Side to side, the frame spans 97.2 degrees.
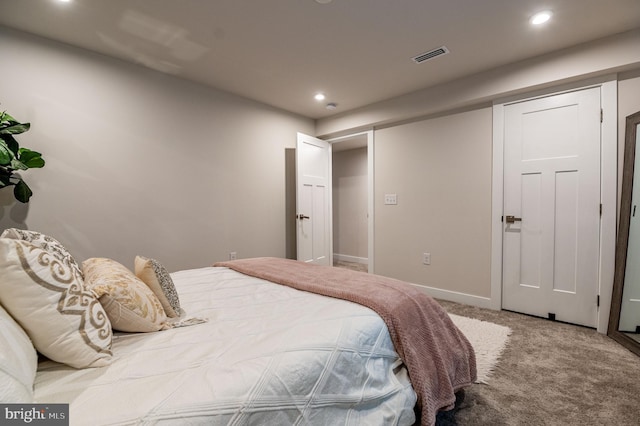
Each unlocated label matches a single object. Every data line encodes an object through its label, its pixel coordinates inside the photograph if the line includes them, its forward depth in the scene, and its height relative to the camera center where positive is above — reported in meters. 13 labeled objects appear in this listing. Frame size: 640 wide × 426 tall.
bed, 0.74 -0.51
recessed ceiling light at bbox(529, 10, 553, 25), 2.02 +1.36
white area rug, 1.92 -1.12
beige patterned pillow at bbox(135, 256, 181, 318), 1.29 -0.38
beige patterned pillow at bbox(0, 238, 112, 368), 0.82 -0.31
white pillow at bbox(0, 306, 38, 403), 0.62 -0.39
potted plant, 1.80 +0.32
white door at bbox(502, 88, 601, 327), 2.50 -0.04
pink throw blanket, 1.24 -0.62
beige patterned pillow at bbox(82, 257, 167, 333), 1.05 -0.38
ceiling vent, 2.52 +1.37
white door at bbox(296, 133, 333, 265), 3.95 +0.05
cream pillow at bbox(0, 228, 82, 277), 1.16 -0.16
